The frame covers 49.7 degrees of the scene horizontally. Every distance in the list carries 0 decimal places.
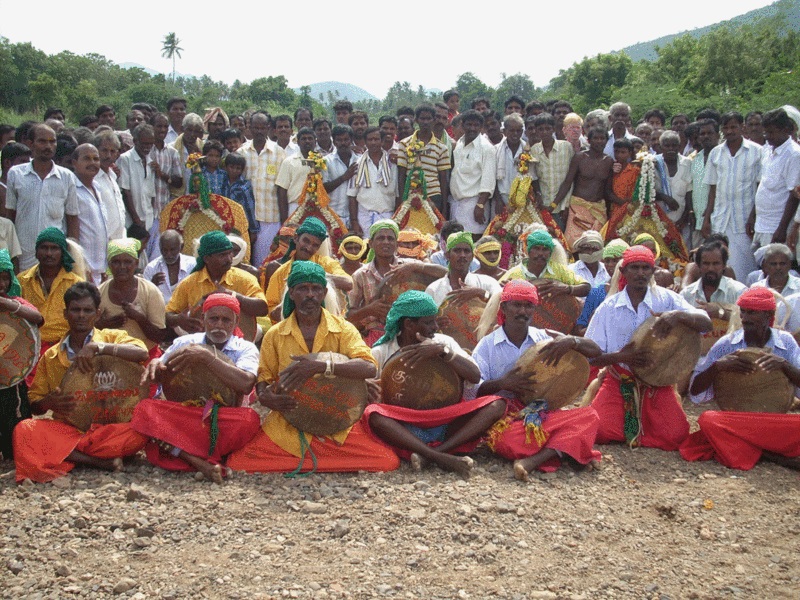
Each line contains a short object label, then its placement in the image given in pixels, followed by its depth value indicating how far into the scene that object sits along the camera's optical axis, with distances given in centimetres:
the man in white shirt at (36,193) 752
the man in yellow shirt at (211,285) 643
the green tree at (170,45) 10069
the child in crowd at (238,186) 936
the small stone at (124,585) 395
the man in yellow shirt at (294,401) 538
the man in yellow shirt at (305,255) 712
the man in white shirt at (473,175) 980
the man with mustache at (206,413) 527
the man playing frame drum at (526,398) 544
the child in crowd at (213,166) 927
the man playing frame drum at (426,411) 545
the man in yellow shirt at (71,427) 520
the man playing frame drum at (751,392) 559
